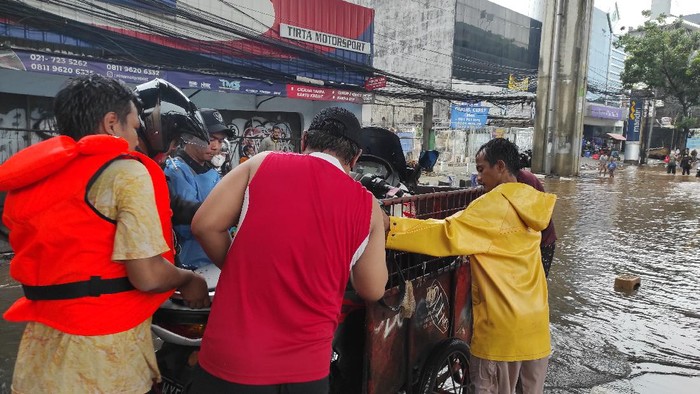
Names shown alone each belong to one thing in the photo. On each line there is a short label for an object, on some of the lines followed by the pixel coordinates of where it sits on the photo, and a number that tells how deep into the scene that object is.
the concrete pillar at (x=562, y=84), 22.28
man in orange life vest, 1.39
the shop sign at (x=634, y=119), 35.22
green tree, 29.22
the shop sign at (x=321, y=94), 12.93
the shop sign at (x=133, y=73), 8.47
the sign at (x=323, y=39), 13.42
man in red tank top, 1.47
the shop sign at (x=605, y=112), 38.47
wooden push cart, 2.12
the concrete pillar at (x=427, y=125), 20.72
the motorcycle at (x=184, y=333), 1.91
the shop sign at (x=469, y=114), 21.64
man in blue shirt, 2.66
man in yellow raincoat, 2.10
